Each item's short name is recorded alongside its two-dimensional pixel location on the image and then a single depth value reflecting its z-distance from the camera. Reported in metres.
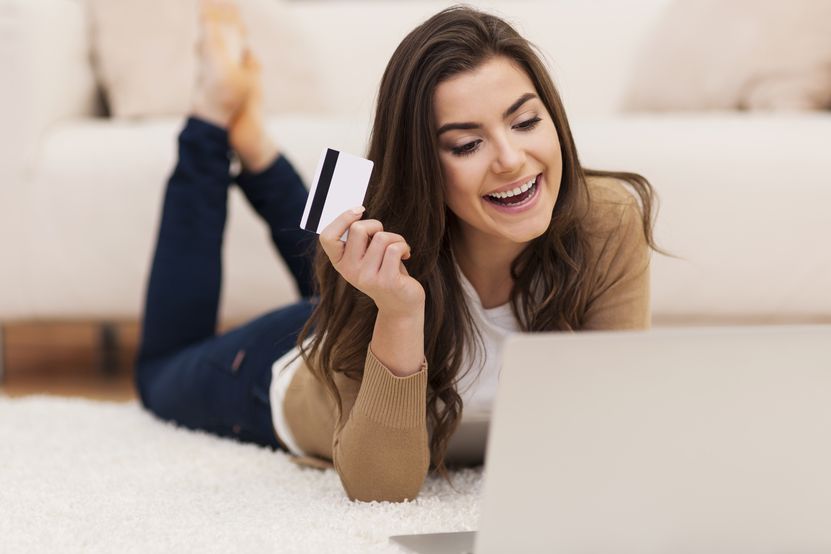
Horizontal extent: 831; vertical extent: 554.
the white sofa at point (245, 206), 3.17
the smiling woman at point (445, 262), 2.52
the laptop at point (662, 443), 2.20
